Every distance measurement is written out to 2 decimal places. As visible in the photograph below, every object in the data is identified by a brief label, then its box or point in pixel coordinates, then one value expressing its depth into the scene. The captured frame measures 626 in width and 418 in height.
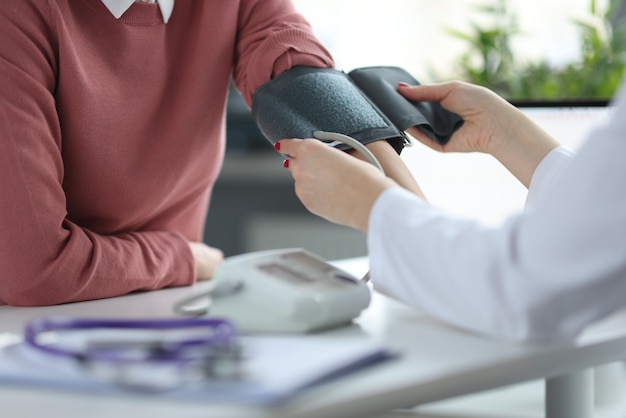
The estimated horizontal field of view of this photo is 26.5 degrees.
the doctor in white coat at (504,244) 1.06
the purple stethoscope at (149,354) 1.02
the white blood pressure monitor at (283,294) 1.15
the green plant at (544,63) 2.28
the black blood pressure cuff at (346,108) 1.39
